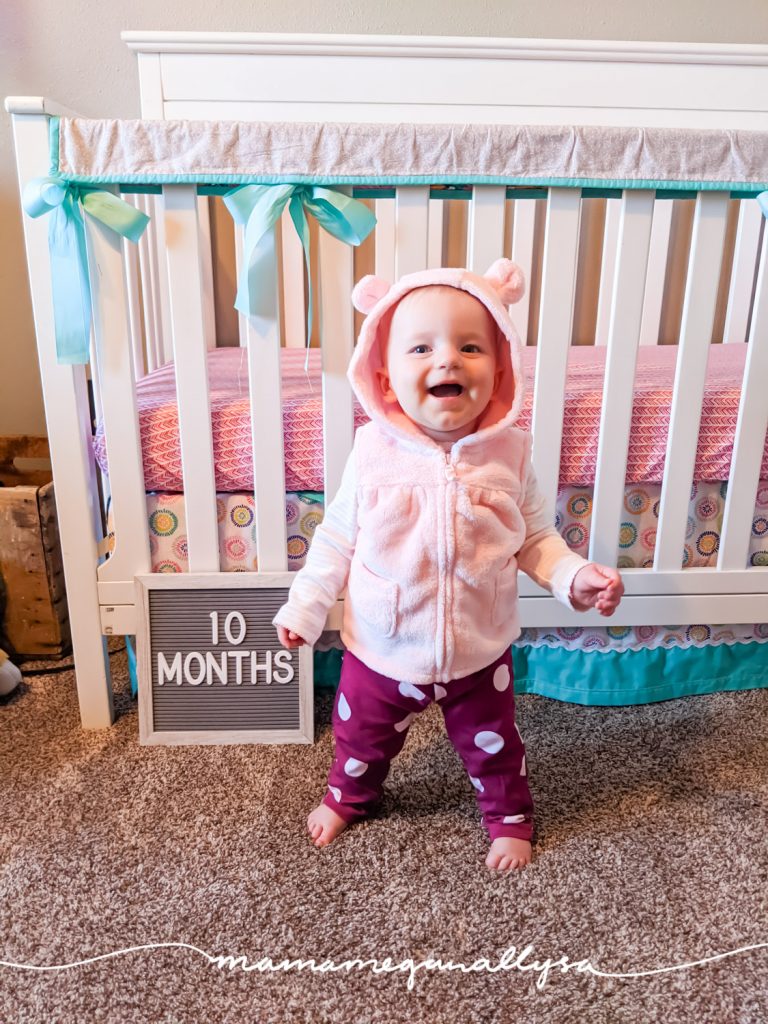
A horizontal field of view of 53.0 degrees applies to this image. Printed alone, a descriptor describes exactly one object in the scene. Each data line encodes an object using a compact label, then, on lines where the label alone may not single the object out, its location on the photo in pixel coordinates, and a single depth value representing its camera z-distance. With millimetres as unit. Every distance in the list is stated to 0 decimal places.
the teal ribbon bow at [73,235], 916
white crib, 959
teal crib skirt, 1183
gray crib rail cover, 905
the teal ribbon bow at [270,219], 911
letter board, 1074
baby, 777
